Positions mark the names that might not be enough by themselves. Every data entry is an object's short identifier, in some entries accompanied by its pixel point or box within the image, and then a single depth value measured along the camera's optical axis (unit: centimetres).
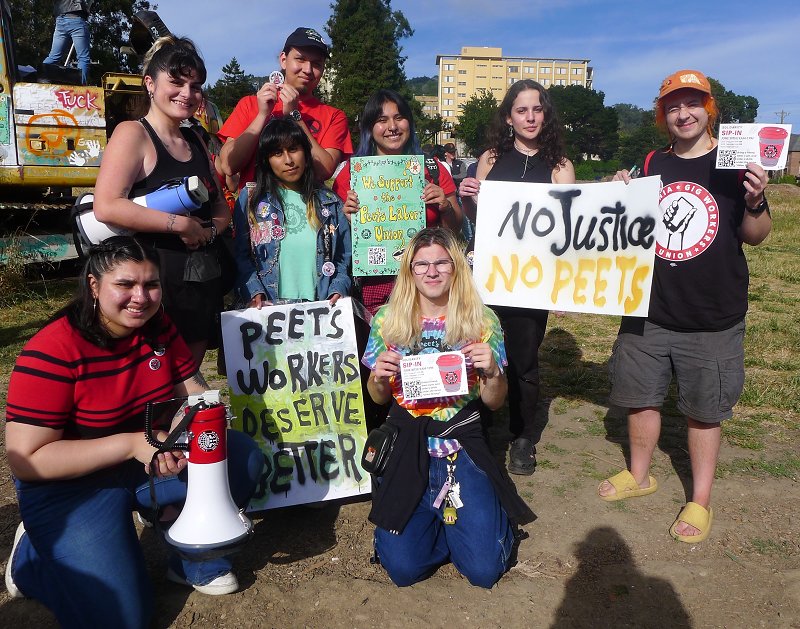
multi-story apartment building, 12481
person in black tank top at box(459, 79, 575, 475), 371
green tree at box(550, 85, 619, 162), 9238
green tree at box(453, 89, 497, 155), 6916
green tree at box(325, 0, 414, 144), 5266
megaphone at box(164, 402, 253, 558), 248
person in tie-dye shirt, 290
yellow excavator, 744
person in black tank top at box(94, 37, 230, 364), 284
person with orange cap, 309
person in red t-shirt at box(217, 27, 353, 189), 359
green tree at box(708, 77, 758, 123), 7284
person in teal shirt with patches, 346
